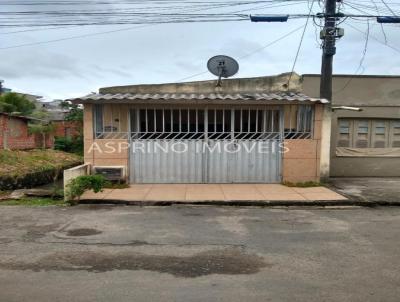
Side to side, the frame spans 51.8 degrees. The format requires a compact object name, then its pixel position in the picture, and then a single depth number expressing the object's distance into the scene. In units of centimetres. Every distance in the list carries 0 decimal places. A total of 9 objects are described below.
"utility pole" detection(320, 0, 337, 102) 1177
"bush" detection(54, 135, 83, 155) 2133
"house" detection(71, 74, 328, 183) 1176
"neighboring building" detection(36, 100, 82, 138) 2144
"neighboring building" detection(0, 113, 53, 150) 1827
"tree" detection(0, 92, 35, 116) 2812
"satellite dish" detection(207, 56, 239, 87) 1312
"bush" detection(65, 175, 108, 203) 948
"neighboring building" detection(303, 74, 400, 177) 1419
